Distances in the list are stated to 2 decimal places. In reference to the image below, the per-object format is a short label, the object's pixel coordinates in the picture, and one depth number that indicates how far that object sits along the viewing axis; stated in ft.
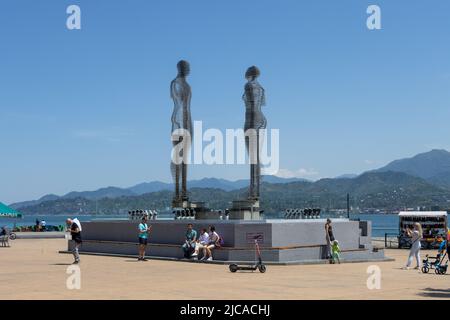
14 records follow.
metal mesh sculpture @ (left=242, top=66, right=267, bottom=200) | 92.12
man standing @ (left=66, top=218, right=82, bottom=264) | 70.23
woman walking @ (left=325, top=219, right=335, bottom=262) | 75.46
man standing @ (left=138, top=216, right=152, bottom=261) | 77.20
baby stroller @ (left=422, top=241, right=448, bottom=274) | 60.23
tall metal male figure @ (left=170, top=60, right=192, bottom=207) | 98.99
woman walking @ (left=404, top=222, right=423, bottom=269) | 66.81
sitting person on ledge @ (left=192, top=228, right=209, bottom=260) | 75.15
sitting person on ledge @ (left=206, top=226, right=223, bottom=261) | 74.79
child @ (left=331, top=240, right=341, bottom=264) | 74.38
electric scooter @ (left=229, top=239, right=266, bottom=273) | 61.67
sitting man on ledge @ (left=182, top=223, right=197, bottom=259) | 76.61
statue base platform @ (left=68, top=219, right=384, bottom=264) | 73.01
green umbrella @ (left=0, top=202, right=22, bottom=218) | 133.90
